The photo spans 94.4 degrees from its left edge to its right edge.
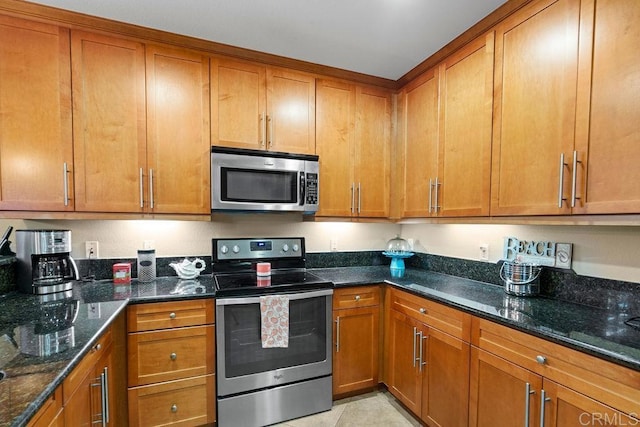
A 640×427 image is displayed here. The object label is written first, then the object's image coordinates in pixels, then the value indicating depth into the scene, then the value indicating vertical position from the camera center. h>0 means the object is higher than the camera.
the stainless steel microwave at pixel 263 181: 2.05 +0.15
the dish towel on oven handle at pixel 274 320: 1.90 -0.76
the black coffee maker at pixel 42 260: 1.67 -0.35
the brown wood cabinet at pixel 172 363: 1.68 -0.95
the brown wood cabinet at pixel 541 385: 1.00 -0.71
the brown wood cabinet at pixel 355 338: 2.14 -1.01
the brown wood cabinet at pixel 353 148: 2.38 +0.45
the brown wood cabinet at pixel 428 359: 1.61 -0.96
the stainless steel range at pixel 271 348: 1.84 -0.96
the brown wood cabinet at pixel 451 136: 1.79 +0.47
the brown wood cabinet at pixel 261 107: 2.09 +0.70
